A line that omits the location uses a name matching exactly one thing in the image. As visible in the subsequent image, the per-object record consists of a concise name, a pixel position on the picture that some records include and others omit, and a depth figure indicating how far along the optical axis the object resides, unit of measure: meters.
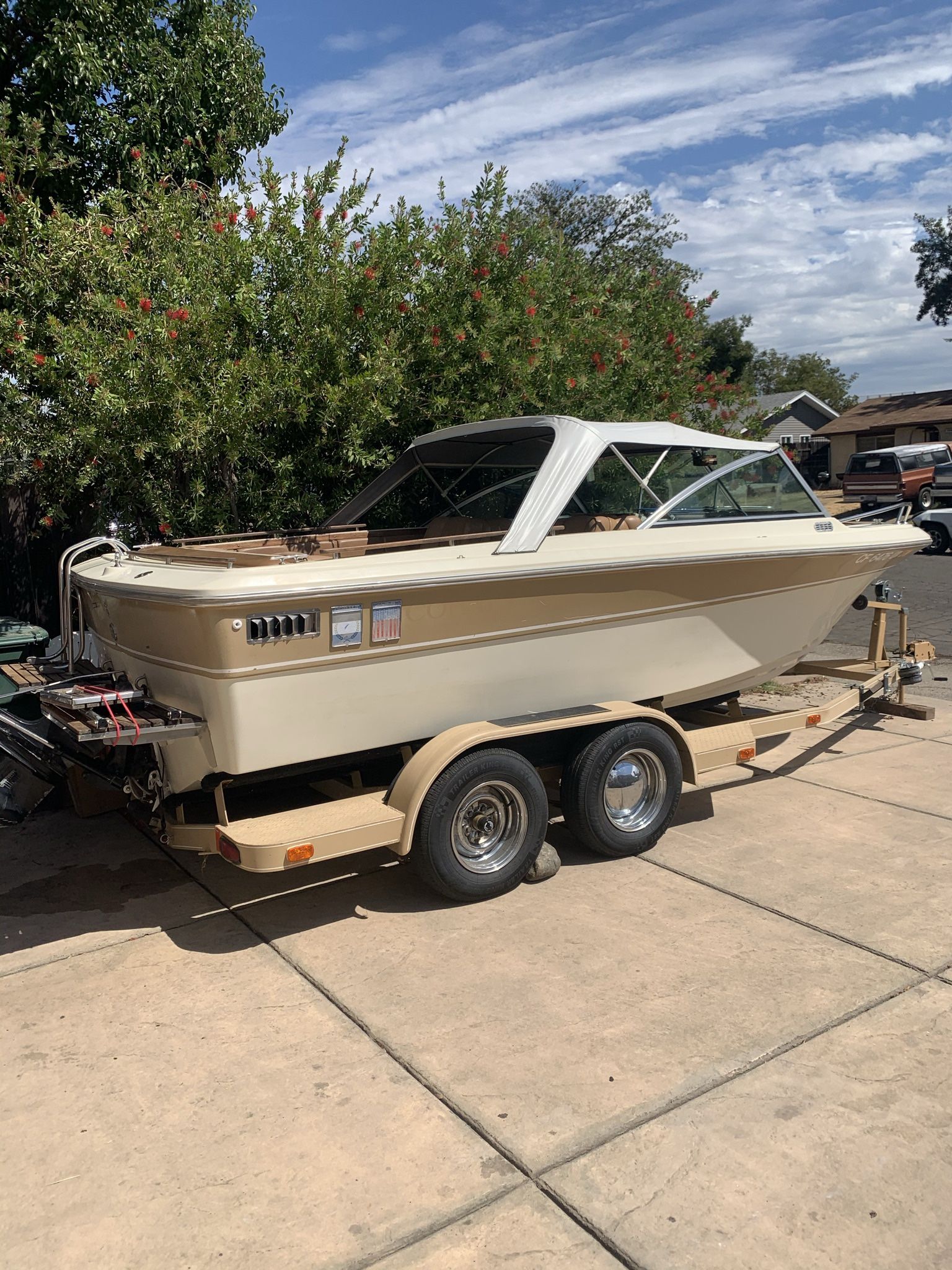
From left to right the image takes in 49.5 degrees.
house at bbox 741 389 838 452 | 51.97
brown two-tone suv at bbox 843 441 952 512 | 27.95
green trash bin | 6.26
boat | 4.14
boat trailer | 4.19
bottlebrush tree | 6.11
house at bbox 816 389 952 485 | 43.12
